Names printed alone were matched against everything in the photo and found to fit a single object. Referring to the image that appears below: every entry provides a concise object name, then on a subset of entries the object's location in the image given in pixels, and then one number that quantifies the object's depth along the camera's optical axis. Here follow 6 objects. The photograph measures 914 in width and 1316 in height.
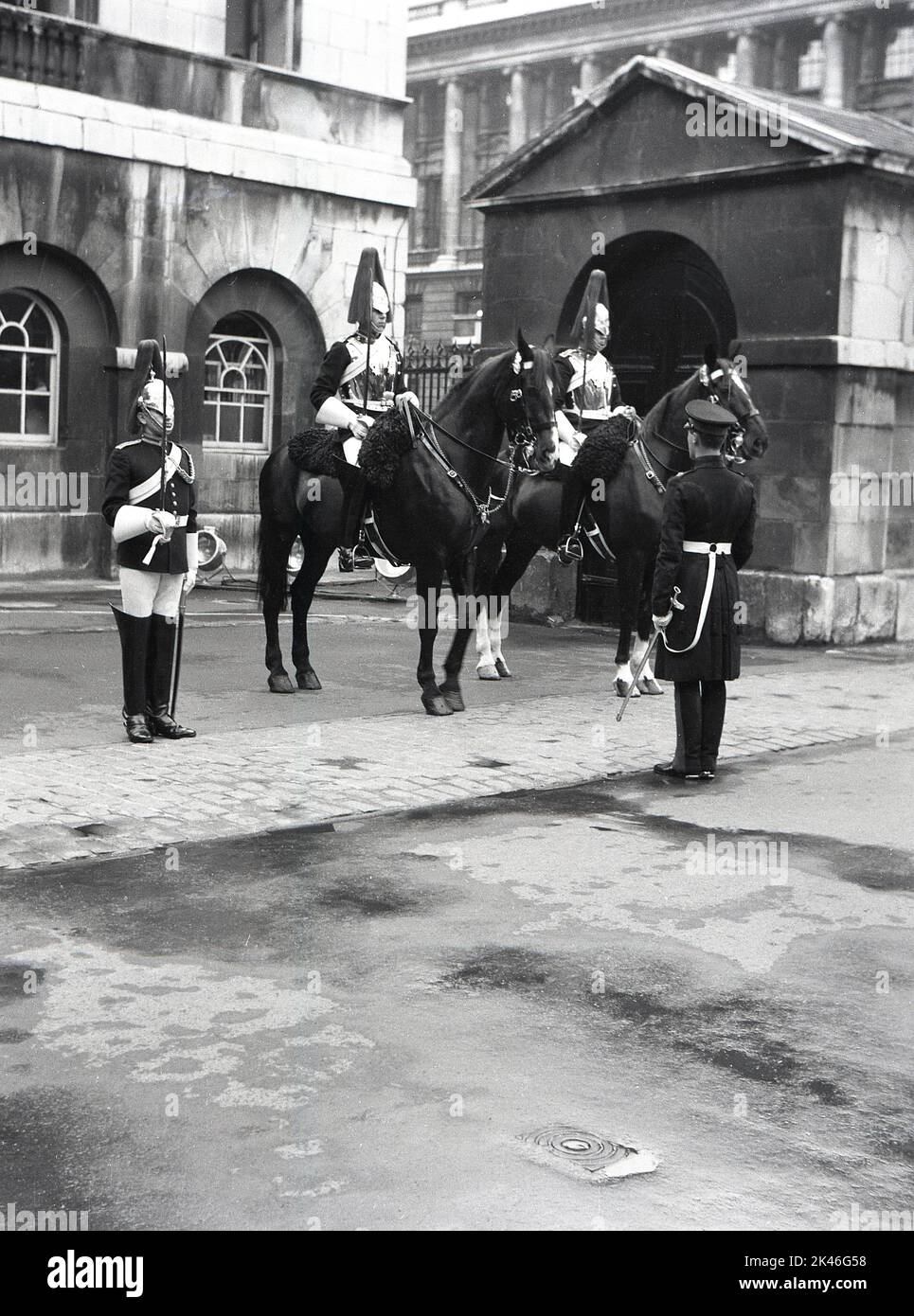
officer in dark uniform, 9.62
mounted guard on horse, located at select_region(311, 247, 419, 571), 11.68
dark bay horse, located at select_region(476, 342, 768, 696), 12.95
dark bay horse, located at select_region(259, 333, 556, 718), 11.48
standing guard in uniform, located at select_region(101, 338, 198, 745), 9.82
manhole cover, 4.33
